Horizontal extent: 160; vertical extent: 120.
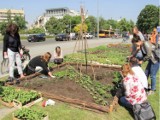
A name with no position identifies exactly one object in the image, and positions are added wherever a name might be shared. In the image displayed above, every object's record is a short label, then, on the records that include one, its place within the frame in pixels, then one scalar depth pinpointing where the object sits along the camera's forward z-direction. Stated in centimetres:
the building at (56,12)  16962
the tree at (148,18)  7831
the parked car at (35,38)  3884
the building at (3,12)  17408
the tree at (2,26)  7336
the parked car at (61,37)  4225
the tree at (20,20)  8044
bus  7062
